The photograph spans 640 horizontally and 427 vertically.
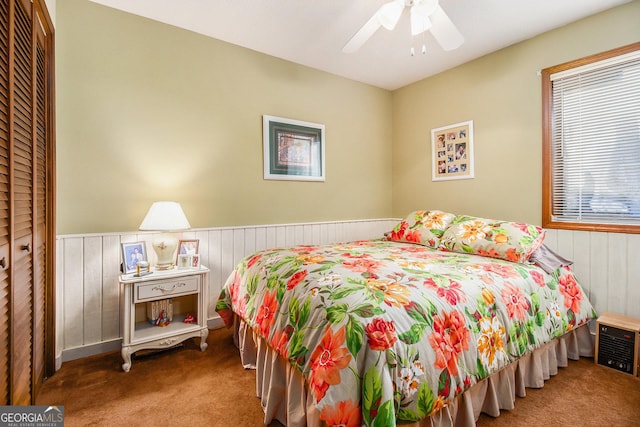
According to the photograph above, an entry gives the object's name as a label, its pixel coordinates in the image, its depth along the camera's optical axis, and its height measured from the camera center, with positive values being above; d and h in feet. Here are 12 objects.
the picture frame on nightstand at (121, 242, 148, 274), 7.33 -1.02
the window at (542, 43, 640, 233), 7.31 +1.75
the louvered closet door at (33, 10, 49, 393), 5.46 +0.06
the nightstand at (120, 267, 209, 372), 6.81 -2.36
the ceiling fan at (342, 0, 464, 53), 6.33 +4.12
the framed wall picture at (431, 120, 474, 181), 10.53 +2.15
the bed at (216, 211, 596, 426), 3.79 -1.78
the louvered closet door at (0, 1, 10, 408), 3.88 +0.15
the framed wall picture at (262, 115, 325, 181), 10.06 +2.18
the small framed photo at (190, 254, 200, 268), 7.99 -1.24
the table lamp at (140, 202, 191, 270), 7.20 -0.28
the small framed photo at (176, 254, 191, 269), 7.82 -1.22
